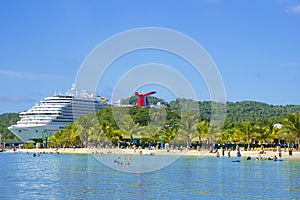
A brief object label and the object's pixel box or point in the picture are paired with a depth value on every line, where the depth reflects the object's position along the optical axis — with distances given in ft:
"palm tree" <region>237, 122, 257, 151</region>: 246.47
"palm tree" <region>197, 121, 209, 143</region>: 264.11
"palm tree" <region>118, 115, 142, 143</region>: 296.92
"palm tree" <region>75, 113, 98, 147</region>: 305.32
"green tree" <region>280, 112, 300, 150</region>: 217.56
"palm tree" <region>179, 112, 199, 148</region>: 267.80
